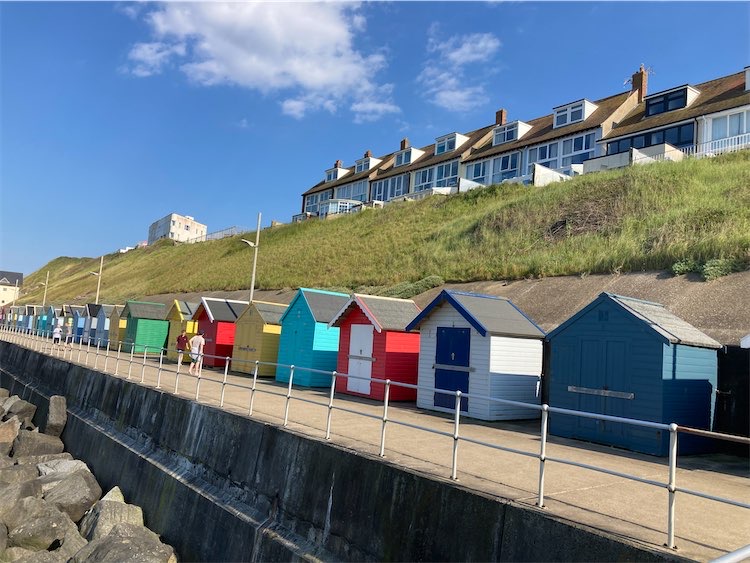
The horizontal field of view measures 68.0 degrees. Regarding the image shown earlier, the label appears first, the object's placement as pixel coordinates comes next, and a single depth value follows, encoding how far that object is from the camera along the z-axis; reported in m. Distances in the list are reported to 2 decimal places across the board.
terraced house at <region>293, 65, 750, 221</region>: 33.19
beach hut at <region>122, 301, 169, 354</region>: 28.88
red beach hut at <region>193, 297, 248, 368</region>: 23.72
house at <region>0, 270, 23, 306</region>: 110.50
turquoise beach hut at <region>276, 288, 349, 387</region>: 18.47
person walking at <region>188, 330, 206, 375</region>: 18.20
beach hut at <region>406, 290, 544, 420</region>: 12.59
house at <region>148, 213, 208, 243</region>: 122.56
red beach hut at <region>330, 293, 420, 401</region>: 15.55
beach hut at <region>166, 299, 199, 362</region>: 26.73
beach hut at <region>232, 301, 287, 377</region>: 21.03
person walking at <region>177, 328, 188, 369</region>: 19.70
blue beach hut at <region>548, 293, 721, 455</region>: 9.50
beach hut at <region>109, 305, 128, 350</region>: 31.50
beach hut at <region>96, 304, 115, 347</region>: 33.65
